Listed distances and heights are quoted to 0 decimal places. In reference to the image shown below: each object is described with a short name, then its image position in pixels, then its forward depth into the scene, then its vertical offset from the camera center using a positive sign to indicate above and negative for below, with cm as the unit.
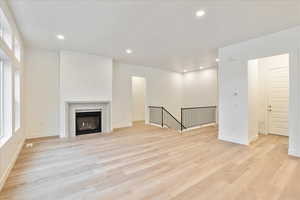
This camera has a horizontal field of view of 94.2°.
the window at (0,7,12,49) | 243 +134
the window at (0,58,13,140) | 277 +1
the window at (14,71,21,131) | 350 -3
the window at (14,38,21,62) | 343 +125
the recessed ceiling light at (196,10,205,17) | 263 +165
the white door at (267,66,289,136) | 459 -1
